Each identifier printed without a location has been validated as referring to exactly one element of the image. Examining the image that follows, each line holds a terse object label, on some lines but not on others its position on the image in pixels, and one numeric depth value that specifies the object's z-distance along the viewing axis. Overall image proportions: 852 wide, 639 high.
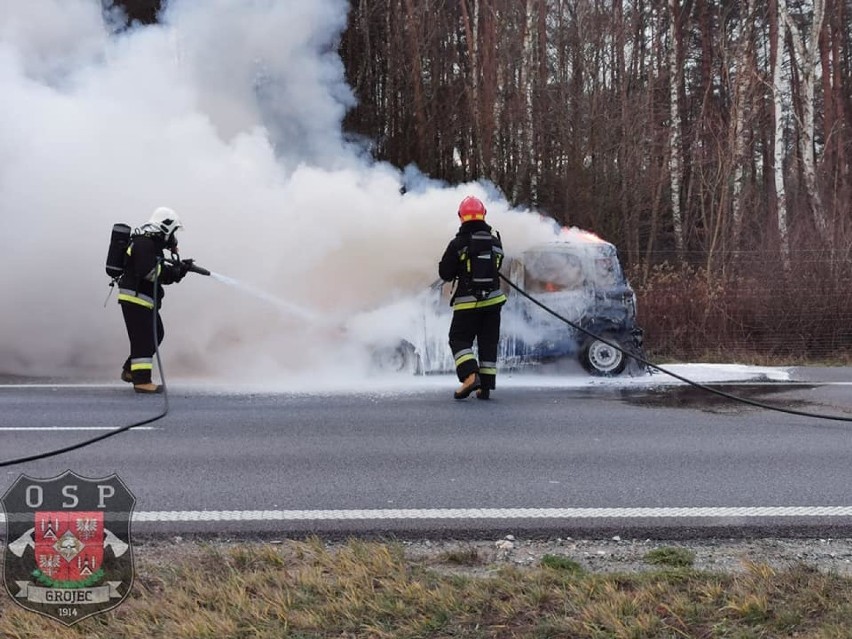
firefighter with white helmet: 8.96
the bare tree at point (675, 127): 21.58
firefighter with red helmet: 8.42
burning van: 10.22
